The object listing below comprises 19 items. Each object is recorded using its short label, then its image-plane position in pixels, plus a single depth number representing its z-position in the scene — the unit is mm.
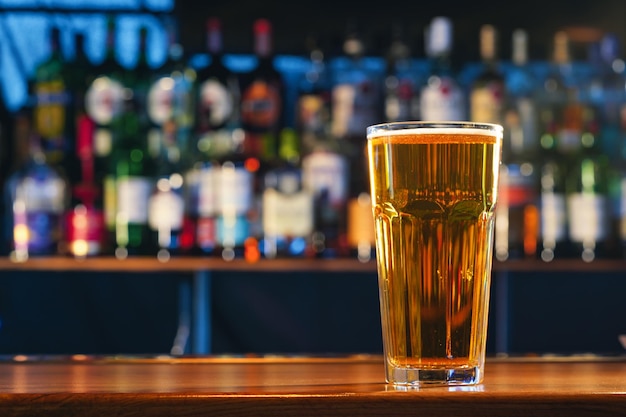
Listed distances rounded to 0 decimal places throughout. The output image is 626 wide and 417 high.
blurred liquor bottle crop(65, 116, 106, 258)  2088
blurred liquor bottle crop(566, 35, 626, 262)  2070
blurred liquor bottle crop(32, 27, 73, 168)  2258
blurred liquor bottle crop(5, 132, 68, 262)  2117
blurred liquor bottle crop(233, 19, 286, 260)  2156
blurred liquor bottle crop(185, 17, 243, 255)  2086
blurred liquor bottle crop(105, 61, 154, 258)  2064
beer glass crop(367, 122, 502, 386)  516
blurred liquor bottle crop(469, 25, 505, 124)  2150
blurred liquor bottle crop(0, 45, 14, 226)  2280
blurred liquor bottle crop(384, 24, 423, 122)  2188
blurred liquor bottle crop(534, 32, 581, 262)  2090
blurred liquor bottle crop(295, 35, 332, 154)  2191
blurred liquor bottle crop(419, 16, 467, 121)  2119
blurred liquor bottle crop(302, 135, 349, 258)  2109
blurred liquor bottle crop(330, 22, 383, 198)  2170
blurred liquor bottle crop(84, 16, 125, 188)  2225
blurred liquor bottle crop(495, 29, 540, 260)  2113
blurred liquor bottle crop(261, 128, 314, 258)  2062
